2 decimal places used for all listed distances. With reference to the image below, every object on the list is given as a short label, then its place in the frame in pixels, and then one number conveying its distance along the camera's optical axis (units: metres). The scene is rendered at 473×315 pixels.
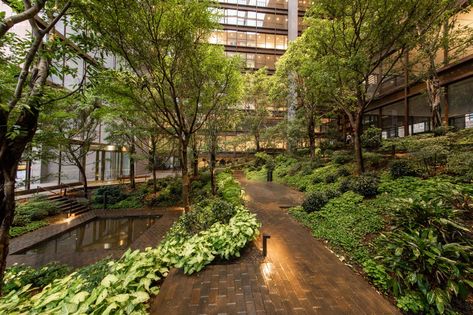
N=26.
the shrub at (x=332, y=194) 7.43
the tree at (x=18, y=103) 2.41
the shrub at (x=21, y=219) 8.50
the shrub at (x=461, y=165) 5.83
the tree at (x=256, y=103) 20.77
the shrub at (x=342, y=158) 12.29
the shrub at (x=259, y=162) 22.54
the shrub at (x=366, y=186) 6.89
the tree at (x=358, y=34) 7.39
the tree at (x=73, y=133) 10.34
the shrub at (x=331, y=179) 9.92
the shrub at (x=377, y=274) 3.53
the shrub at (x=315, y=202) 7.09
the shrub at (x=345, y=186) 7.73
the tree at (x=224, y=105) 8.87
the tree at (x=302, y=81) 8.81
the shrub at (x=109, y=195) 12.36
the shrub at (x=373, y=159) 10.11
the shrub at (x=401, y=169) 7.30
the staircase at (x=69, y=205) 10.94
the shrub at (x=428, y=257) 3.04
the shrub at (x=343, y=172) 9.97
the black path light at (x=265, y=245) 4.52
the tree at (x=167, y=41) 5.89
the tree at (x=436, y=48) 9.12
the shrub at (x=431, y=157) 6.65
